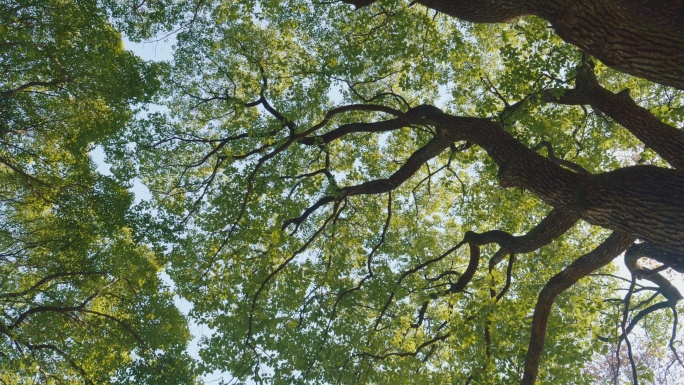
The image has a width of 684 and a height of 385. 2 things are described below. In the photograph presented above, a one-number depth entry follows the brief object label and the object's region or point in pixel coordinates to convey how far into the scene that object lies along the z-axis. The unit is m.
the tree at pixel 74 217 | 10.52
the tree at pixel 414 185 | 5.38
